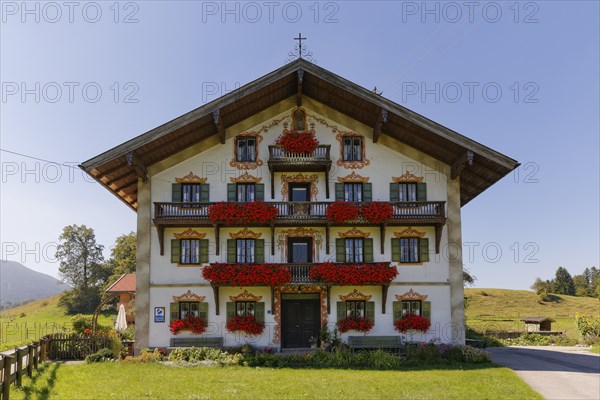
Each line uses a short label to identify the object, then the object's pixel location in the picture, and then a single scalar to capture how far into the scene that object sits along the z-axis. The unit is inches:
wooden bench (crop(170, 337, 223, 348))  955.3
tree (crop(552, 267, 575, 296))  3905.0
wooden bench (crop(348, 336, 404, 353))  948.0
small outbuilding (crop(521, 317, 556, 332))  1696.4
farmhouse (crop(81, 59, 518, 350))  961.5
